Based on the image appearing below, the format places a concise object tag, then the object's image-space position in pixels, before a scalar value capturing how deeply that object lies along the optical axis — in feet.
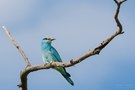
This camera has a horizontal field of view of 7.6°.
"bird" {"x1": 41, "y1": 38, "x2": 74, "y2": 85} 85.56
